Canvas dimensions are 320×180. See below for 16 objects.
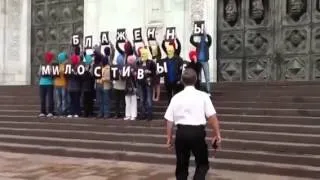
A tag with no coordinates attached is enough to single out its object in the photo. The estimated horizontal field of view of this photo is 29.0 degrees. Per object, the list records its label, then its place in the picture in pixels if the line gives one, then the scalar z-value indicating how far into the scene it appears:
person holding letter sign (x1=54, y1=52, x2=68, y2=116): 16.03
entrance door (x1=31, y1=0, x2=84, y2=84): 23.83
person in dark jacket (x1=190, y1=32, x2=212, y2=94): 15.34
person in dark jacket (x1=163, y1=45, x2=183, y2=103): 14.41
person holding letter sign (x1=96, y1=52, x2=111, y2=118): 15.06
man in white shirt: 7.67
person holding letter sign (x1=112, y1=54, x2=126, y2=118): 14.78
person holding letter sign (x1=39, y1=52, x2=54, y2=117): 16.20
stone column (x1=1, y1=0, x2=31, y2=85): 25.27
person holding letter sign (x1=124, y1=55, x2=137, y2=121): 14.49
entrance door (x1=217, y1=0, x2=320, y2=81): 18.70
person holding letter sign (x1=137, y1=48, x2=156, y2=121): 14.34
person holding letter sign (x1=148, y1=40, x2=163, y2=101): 14.51
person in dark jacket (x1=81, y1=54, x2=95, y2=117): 15.57
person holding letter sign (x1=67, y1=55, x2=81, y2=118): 15.66
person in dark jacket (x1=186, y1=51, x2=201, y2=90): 14.47
